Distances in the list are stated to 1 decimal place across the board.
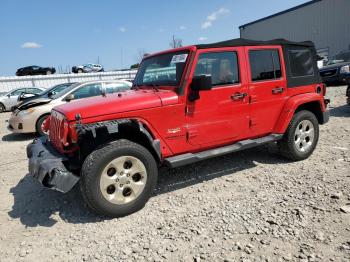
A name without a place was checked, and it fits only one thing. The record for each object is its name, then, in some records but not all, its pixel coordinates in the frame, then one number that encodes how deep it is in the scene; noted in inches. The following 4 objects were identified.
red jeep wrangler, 143.1
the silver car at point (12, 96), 703.1
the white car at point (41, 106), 337.1
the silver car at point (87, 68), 1207.6
